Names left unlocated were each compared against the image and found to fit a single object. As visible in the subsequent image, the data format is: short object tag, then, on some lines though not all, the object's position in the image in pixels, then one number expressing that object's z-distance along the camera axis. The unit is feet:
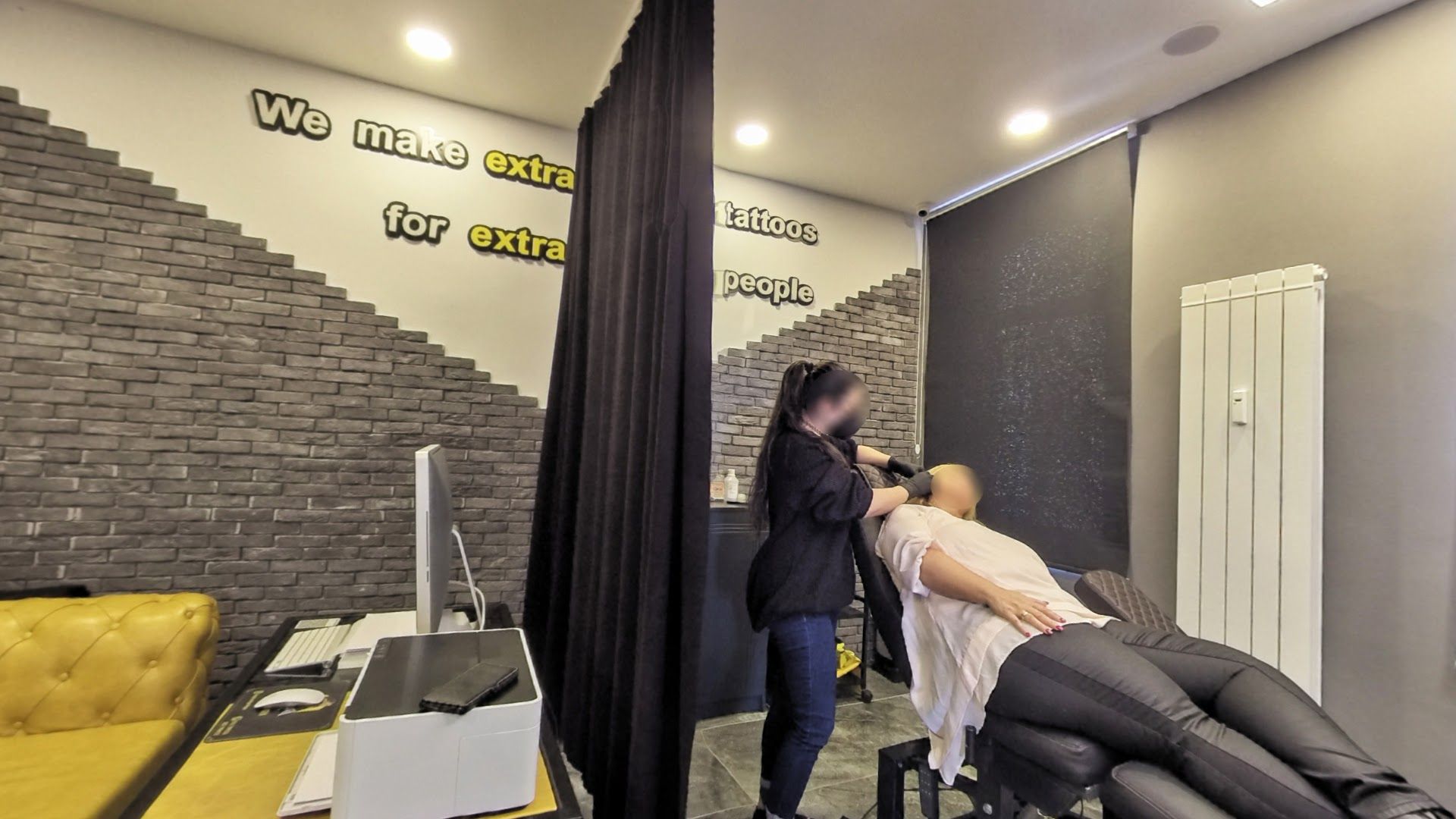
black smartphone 3.16
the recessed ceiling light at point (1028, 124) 10.34
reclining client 4.23
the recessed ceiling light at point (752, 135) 11.03
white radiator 7.56
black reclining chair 4.32
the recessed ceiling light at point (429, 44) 8.77
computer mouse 4.53
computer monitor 4.81
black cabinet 10.33
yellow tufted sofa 5.78
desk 3.35
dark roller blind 10.46
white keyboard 5.29
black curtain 4.92
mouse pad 4.18
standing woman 6.22
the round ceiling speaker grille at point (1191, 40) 8.05
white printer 3.01
